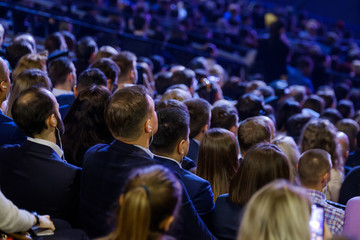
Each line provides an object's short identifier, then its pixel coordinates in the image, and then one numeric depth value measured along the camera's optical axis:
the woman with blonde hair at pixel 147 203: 3.21
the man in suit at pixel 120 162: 4.70
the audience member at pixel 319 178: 5.70
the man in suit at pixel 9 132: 6.32
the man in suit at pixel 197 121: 7.60
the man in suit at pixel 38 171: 4.89
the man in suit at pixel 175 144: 5.35
